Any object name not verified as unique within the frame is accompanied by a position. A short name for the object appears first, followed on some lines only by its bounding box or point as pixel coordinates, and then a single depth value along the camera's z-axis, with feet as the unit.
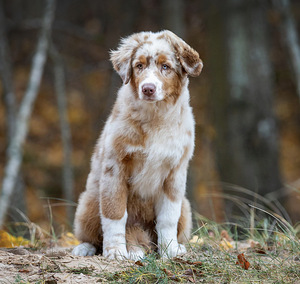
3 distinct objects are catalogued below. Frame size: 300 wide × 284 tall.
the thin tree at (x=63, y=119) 64.26
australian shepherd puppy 27.53
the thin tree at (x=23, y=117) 51.08
